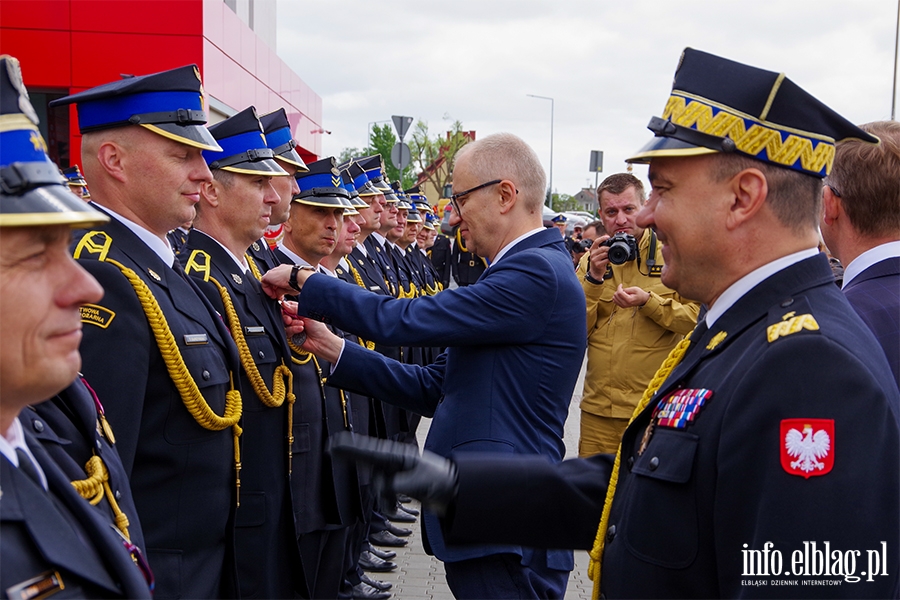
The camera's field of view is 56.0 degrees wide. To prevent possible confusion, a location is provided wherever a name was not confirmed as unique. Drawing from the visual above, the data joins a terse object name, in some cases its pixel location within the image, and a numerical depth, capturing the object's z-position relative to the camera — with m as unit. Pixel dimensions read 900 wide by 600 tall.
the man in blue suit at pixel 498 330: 3.27
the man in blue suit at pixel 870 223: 2.80
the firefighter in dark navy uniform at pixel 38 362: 1.51
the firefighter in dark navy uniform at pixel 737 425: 1.65
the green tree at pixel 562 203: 75.72
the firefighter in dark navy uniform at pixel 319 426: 4.12
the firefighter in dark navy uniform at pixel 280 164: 4.54
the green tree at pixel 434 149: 54.31
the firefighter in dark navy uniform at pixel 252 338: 3.59
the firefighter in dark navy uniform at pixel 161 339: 2.78
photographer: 5.14
